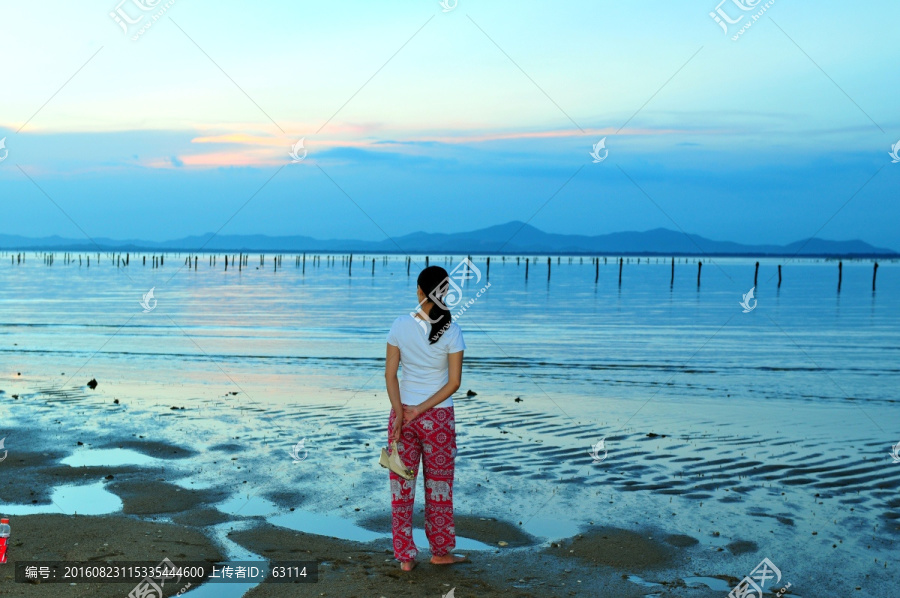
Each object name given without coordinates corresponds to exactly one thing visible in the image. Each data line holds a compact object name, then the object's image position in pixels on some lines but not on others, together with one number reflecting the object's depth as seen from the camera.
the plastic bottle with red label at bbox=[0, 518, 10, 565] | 5.67
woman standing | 5.84
